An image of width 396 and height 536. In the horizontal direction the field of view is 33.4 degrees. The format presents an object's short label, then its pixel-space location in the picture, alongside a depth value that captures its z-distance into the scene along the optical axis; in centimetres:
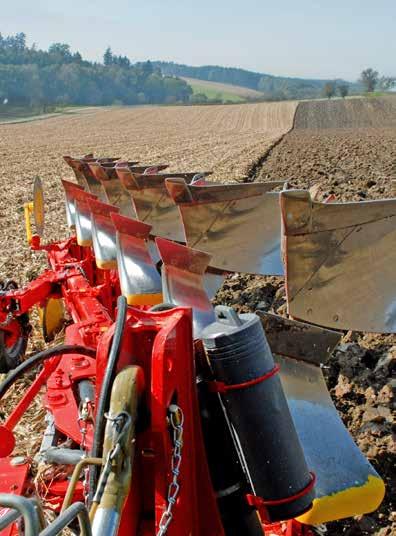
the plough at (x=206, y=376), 165
